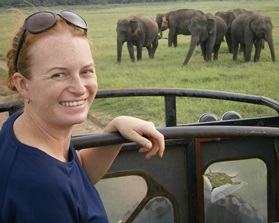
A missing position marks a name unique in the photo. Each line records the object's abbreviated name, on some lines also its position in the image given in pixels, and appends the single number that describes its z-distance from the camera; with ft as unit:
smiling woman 3.17
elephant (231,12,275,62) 41.73
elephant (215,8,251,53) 54.90
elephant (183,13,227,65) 44.21
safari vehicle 6.40
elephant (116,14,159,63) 45.60
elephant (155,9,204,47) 59.21
